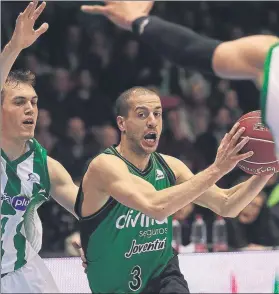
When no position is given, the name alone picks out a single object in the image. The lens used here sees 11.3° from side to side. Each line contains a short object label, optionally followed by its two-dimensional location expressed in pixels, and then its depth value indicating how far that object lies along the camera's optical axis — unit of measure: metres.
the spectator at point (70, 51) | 18.49
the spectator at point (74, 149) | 15.33
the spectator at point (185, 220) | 13.89
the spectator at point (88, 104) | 17.23
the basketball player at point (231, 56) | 6.12
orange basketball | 7.78
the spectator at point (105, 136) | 15.71
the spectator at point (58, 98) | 16.87
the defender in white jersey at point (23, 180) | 8.48
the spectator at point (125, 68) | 18.33
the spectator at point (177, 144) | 16.09
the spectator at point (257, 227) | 13.60
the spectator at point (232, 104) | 17.87
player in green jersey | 8.30
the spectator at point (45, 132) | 15.82
